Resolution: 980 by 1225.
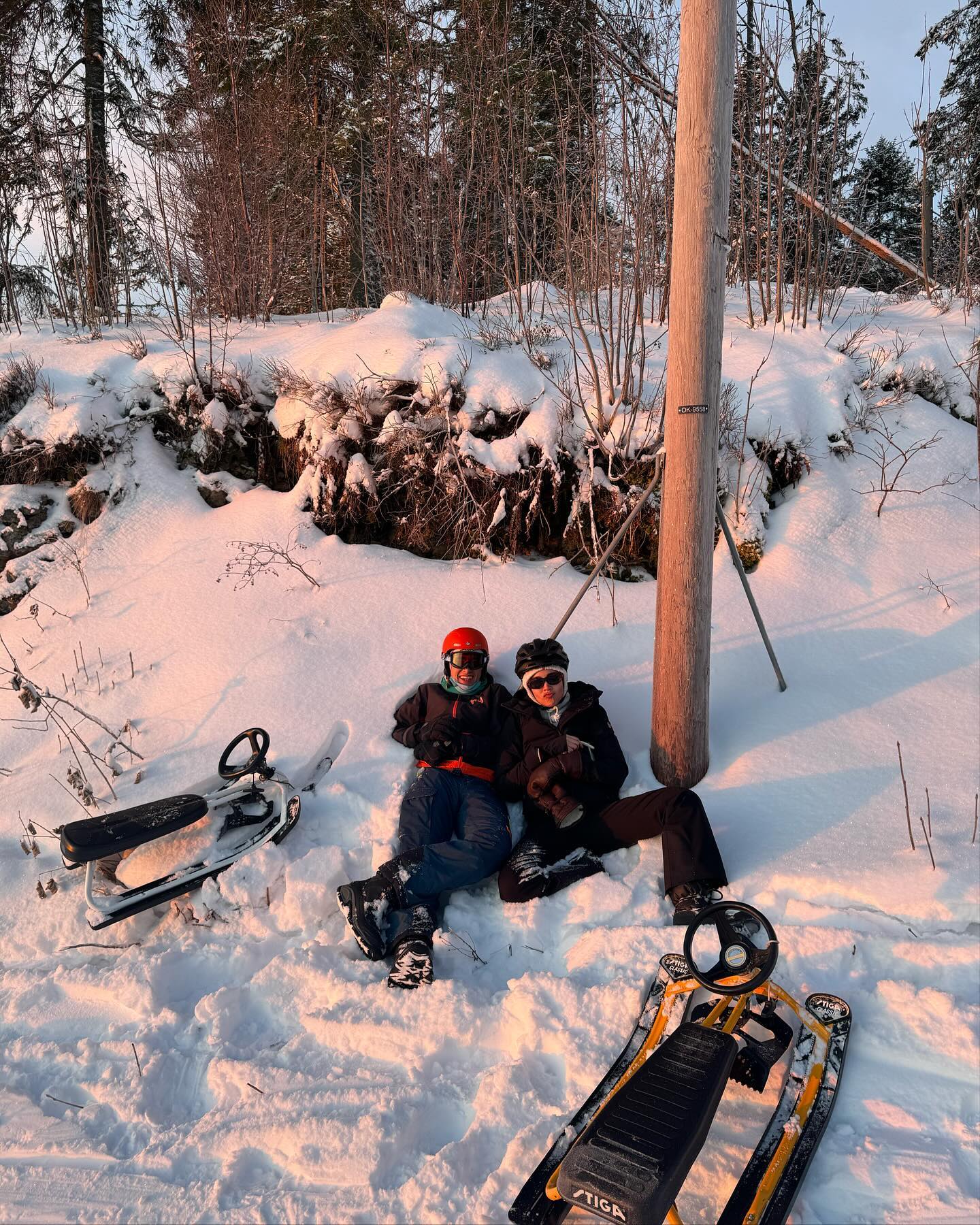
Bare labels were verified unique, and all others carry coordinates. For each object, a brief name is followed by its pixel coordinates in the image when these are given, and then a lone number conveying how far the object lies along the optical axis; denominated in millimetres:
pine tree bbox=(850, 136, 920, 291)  16141
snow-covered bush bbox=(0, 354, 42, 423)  7039
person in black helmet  3338
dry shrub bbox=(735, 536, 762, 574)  5344
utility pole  3412
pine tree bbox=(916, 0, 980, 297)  7562
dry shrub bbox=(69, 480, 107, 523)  6496
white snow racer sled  3451
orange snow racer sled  1927
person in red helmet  3244
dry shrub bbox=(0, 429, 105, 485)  6609
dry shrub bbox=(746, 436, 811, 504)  5695
